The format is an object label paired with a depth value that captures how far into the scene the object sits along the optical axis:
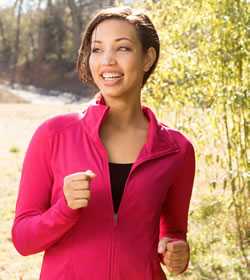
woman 1.60
